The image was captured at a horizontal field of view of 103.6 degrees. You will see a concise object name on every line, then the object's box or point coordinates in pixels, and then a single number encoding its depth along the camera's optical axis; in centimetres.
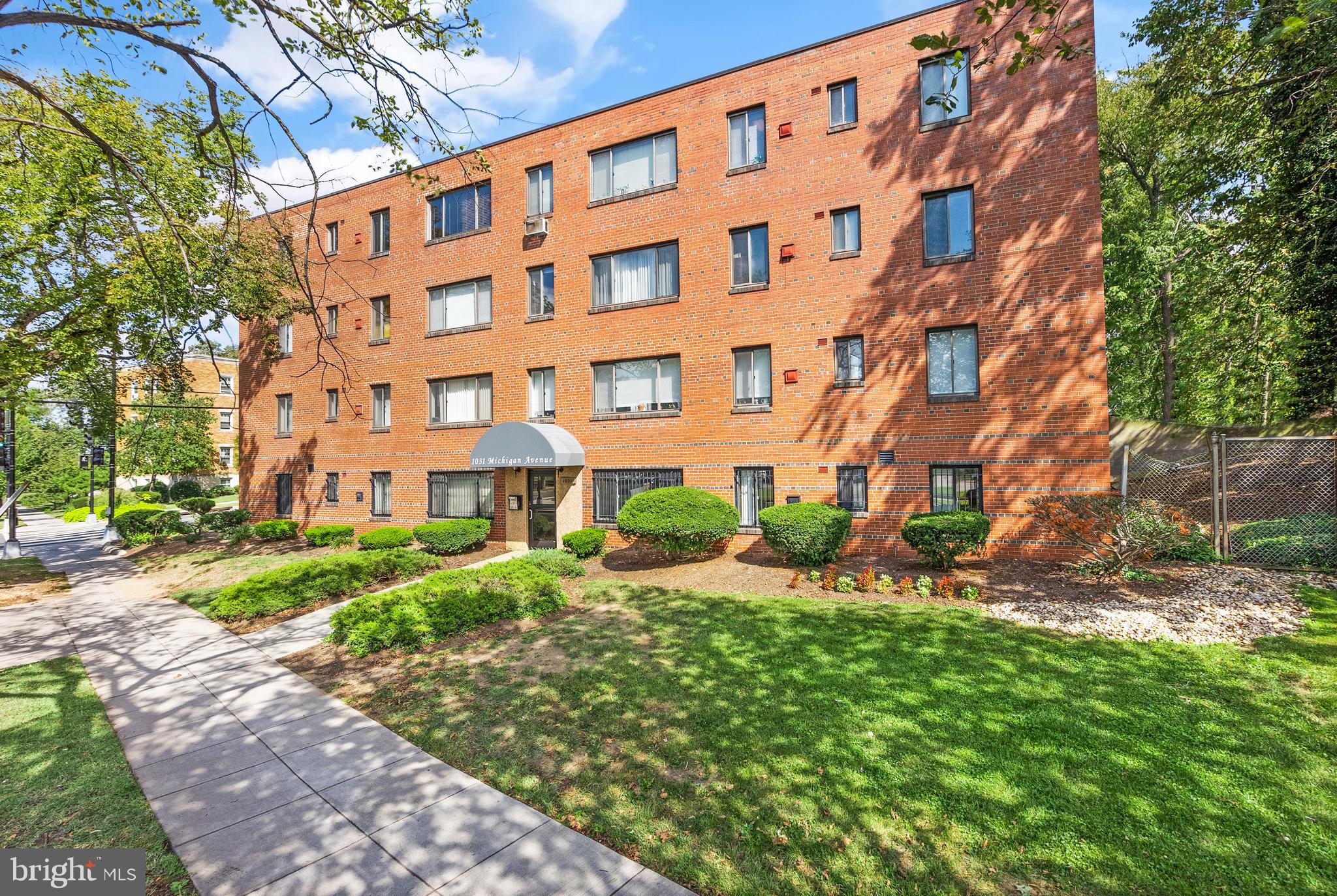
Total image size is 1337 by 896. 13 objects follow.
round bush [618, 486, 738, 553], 1203
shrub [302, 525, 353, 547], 1839
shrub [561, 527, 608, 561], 1409
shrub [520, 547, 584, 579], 1191
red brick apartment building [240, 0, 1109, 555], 1165
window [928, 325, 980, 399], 1216
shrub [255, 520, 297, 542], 1945
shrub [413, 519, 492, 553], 1573
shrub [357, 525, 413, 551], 1677
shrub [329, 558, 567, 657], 797
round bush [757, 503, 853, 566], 1102
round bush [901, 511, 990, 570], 1031
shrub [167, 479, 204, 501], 3419
